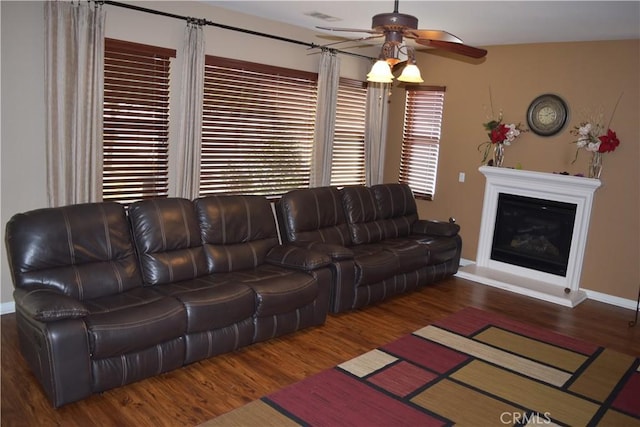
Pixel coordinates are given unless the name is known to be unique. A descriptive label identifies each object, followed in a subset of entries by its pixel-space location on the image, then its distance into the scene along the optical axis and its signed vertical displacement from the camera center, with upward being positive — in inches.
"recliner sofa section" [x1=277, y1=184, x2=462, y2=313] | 186.9 -38.2
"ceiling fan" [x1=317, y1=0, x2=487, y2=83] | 121.2 +27.3
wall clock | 229.8 +20.5
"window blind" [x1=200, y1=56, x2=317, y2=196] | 211.2 +4.5
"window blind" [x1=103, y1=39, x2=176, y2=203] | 177.8 +2.7
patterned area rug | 122.7 -63.0
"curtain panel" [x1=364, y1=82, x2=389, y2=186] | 274.5 +10.4
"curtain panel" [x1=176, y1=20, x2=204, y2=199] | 192.5 +9.1
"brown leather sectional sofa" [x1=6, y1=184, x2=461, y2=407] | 118.1 -42.8
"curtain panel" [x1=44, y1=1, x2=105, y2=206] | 159.6 +8.2
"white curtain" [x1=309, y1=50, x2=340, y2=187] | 246.1 +12.8
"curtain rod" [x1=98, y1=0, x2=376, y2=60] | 173.0 +42.6
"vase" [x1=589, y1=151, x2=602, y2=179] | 219.1 -0.7
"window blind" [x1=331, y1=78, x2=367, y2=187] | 270.4 +5.7
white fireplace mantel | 223.0 -35.7
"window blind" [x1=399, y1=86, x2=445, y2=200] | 274.5 +6.2
